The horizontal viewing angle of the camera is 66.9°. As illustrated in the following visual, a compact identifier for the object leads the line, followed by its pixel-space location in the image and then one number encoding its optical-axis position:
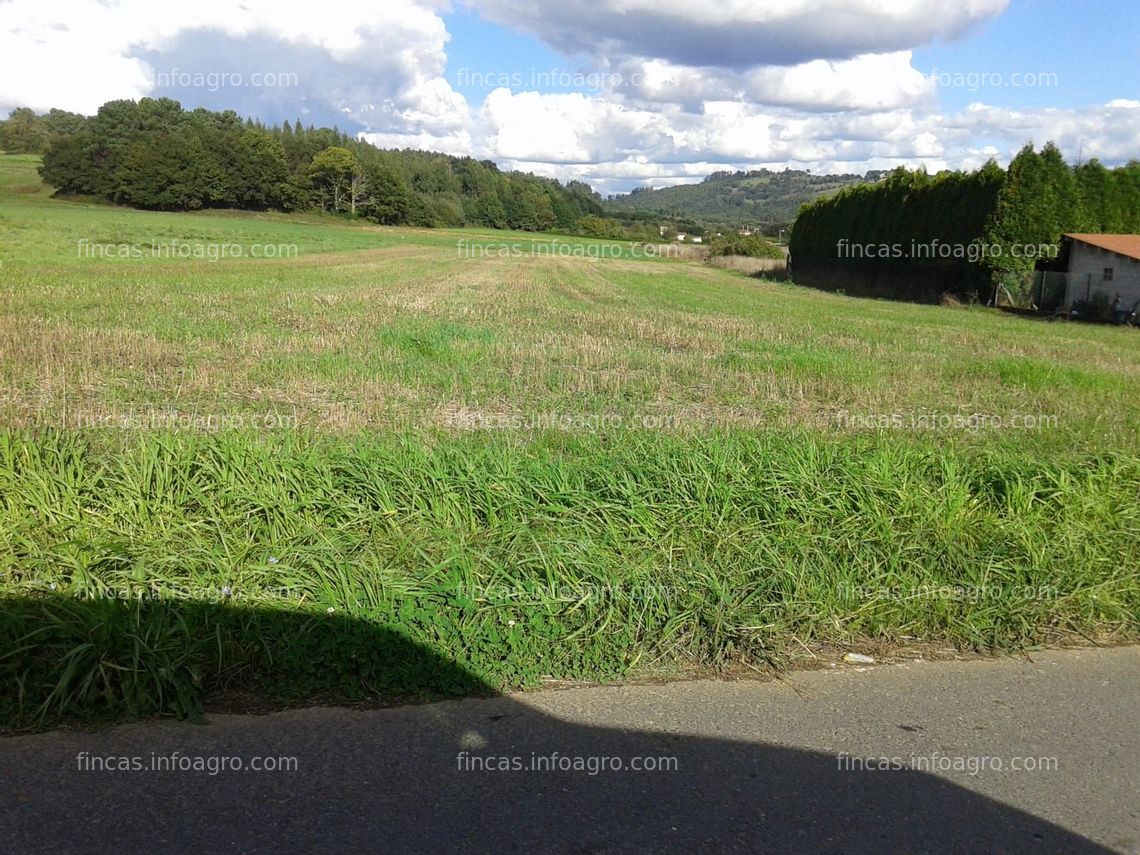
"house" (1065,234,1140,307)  27.59
